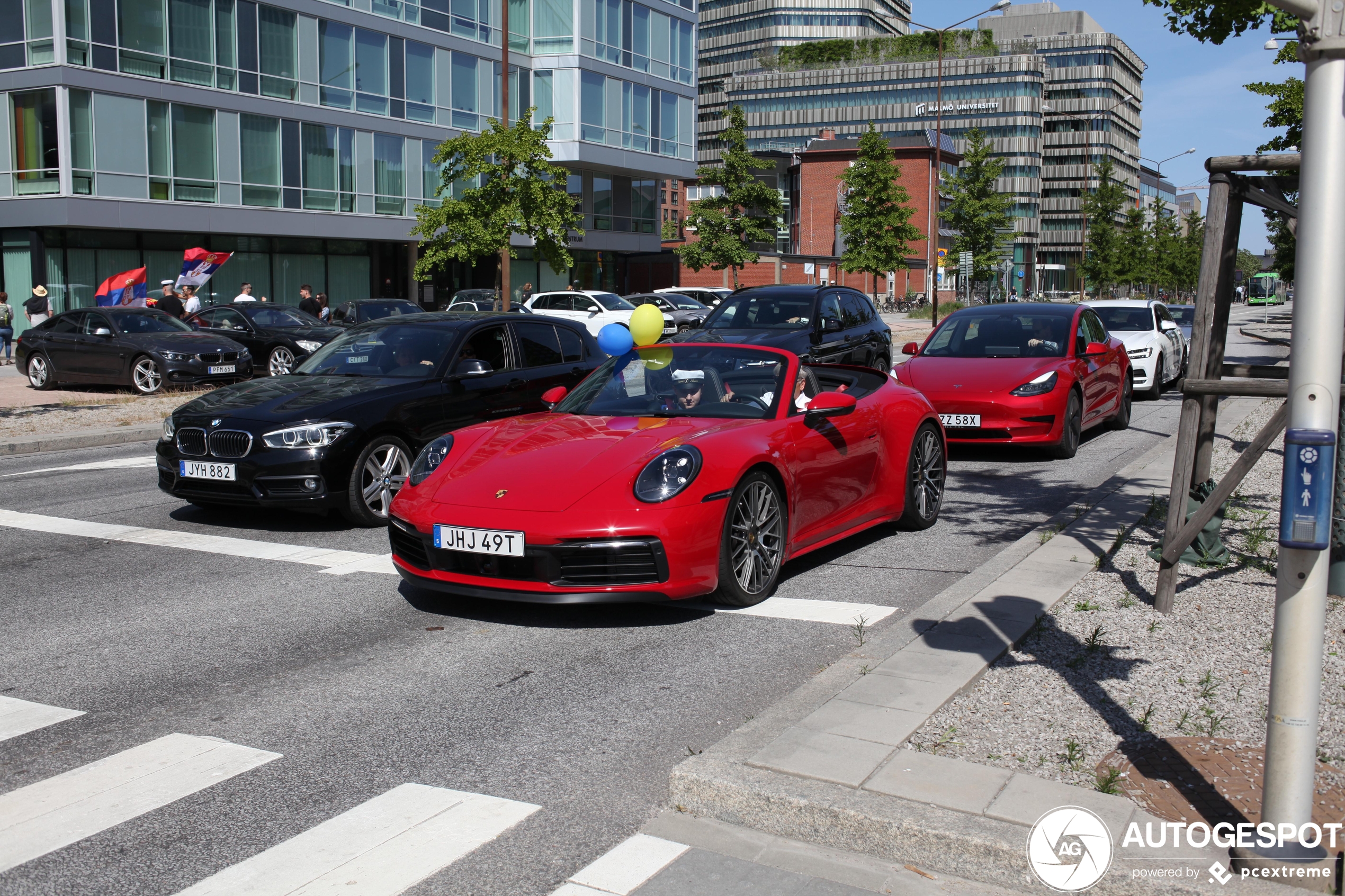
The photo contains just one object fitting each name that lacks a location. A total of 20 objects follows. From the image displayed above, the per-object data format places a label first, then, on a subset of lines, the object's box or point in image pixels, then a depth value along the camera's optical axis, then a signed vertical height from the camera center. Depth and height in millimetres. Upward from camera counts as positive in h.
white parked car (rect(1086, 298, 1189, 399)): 18703 -311
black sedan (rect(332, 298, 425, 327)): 28188 -19
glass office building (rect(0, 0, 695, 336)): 30953 +5522
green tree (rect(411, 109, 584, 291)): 29094 +2528
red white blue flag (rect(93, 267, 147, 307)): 27891 +363
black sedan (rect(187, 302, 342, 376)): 23938 -465
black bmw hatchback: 8430 -770
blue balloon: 8109 -197
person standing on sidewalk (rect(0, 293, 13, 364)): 27500 -408
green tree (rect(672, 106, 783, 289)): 51875 +4193
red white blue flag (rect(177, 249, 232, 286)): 28328 +978
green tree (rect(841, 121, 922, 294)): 52125 +4392
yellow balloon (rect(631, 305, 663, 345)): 8555 -100
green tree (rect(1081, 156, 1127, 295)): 75562 +5421
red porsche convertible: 5824 -901
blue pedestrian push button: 3121 -437
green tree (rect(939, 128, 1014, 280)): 53750 +4716
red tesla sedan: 12055 -594
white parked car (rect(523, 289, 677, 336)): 33094 +109
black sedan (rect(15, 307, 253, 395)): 20547 -808
